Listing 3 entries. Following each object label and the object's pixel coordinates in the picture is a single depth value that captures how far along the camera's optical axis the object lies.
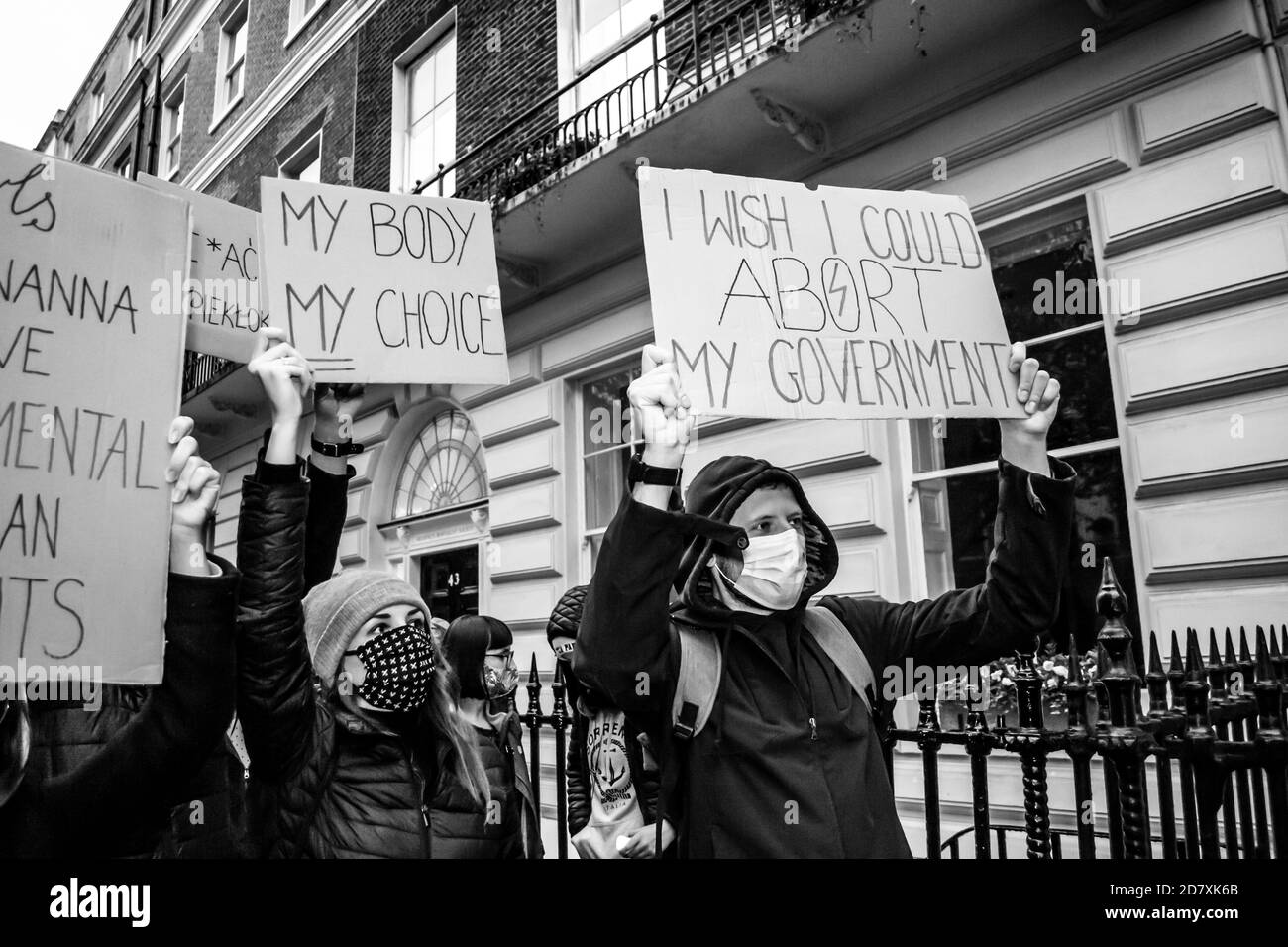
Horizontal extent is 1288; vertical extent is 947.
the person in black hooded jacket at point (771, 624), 1.77
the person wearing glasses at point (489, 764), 2.36
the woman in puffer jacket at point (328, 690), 1.96
